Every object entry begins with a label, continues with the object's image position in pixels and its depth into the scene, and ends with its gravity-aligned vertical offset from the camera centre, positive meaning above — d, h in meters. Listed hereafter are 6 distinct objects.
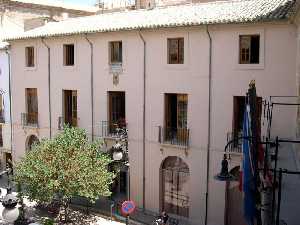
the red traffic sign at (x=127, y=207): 11.78 -3.48
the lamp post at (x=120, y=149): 13.29 -1.95
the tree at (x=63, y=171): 14.50 -2.91
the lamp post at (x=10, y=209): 9.54 -2.90
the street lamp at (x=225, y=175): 7.35 -1.53
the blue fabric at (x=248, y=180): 5.83 -1.32
